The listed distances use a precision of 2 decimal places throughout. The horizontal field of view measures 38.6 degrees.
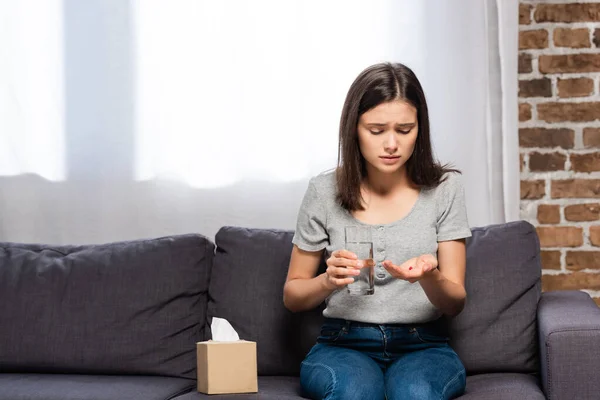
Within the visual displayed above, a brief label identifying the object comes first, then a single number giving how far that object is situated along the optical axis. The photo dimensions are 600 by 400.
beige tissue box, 2.06
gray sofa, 2.29
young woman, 1.96
